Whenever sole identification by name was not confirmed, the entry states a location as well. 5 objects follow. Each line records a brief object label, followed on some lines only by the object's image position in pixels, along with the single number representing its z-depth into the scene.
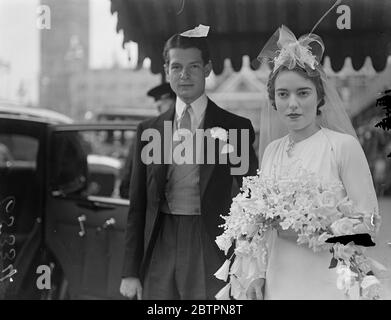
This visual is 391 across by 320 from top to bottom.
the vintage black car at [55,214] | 3.26
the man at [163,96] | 3.14
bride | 2.73
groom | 3.04
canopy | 3.01
